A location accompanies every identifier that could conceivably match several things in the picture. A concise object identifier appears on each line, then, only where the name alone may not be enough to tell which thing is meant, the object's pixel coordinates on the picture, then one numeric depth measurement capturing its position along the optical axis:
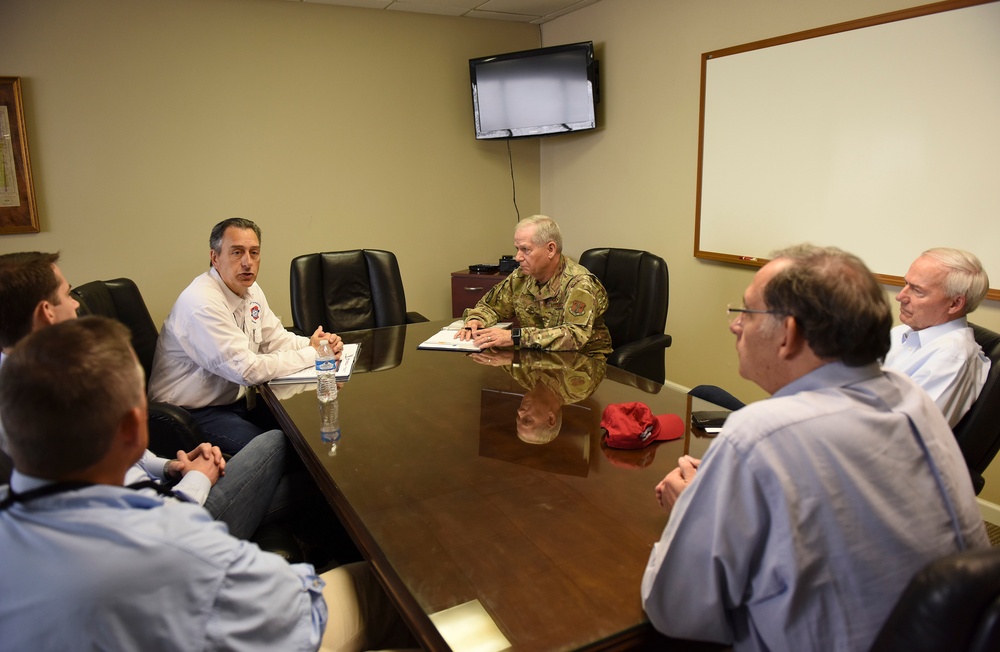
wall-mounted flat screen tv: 4.33
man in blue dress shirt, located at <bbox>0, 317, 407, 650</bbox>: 0.87
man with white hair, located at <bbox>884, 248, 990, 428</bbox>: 1.88
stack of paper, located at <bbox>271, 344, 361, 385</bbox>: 2.42
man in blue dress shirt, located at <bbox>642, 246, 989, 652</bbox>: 0.98
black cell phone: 1.83
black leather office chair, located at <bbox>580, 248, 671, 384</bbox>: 3.06
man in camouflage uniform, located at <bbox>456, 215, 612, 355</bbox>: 2.74
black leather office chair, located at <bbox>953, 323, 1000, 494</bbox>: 1.85
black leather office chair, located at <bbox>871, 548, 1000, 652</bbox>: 0.83
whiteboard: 2.61
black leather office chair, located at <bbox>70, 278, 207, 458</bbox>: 2.22
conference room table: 1.09
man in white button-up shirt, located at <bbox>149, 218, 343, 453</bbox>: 2.43
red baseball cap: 1.69
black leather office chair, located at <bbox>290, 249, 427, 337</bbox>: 3.48
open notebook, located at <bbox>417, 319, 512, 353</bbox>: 2.76
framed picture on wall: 3.42
